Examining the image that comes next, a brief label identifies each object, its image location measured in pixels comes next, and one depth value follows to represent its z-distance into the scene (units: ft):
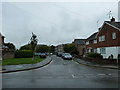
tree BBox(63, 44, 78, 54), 121.06
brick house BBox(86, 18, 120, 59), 51.75
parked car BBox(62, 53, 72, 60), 67.83
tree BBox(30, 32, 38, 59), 63.45
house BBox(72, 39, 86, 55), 131.65
